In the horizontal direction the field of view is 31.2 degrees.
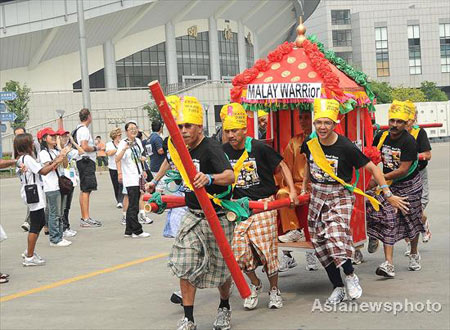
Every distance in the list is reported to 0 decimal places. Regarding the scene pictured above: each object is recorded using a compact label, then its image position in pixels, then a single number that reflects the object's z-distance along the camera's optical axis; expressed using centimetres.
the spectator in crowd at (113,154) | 1530
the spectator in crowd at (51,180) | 1124
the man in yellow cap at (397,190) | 852
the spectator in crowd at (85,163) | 1369
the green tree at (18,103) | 4512
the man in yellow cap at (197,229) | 628
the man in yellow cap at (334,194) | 727
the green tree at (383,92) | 7525
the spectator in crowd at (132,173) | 1242
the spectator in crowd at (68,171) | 1253
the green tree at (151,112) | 4800
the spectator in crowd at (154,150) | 1216
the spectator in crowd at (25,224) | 1388
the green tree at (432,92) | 9169
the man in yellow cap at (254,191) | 713
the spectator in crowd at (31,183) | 986
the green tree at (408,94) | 7824
